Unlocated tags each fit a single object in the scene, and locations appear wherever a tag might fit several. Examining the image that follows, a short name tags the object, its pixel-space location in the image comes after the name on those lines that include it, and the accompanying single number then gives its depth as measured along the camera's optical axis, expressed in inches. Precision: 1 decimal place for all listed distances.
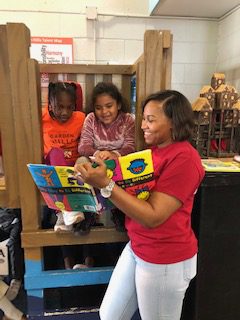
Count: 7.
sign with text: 100.6
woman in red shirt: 34.5
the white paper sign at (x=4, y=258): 51.0
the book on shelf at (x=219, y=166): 46.7
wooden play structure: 41.3
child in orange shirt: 58.2
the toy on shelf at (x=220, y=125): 60.7
